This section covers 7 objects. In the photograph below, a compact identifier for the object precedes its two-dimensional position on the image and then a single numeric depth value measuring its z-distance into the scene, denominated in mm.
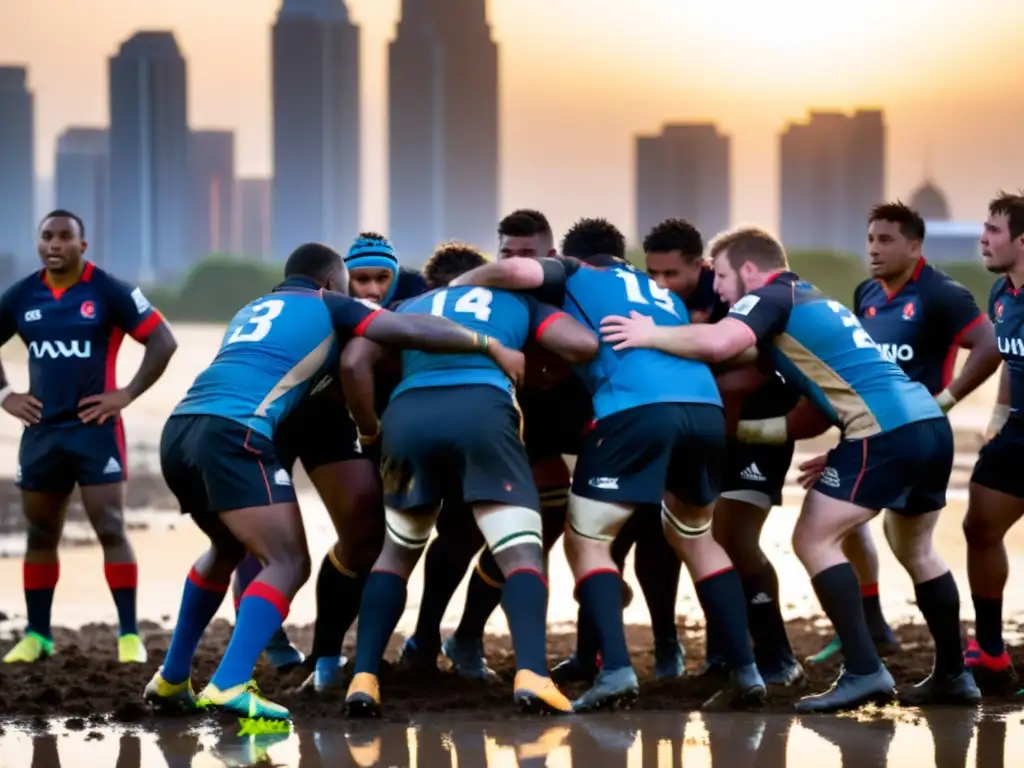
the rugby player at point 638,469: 13516
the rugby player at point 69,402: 17453
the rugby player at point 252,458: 13078
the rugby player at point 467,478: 12937
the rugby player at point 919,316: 16094
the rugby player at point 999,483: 15031
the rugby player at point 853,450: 13508
